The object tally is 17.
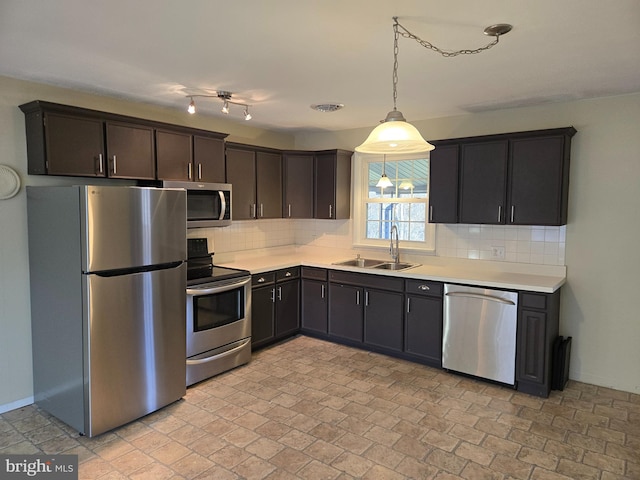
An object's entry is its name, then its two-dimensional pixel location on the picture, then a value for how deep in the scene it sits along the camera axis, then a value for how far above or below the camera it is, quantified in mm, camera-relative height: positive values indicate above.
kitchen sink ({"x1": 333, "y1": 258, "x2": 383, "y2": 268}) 4719 -538
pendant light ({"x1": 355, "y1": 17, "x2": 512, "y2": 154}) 2196 +441
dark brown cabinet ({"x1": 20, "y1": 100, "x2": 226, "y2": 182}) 2969 +541
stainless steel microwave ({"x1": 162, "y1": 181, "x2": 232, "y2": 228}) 3807 +99
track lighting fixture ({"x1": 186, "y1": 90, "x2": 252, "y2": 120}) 3435 +985
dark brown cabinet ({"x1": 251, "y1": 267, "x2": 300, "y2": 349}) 4258 -970
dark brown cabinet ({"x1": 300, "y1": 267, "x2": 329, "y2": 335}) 4641 -959
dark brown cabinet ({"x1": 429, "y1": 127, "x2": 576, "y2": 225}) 3525 +335
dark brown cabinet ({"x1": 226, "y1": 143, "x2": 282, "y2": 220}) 4426 +374
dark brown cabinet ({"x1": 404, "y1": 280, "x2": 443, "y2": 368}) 3881 -995
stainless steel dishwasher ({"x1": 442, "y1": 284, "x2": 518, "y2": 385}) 3488 -1002
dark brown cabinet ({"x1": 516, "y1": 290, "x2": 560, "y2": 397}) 3346 -1020
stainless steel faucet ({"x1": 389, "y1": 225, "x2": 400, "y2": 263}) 4652 -395
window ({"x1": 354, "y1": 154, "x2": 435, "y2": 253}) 4621 +151
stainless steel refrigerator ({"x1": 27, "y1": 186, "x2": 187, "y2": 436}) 2715 -600
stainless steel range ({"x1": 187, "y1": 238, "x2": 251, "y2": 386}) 3516 -916
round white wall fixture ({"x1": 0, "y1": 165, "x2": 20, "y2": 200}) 2977 +219
